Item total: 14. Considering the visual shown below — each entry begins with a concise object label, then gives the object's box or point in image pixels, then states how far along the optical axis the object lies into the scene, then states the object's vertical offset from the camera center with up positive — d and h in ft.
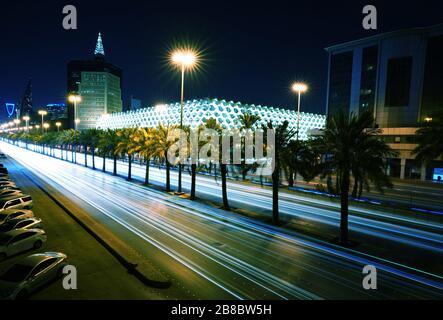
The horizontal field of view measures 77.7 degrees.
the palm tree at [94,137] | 147.32 +0.08
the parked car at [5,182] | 79.32 -14.10
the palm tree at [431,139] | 52.95 +1.40
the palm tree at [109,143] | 125.19 -2.36
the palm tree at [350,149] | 46.19 -0.88
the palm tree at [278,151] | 57.00 -1.86
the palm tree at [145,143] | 92.63 -1.54
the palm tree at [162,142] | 86.48 -0.98
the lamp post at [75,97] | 140.25 +20.37
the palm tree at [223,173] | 69.15 -8.22
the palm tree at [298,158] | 53.83 -3.11
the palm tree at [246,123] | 63.16 +4.36
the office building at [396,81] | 150.71 +43.44
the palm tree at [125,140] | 109.56 -0.86
